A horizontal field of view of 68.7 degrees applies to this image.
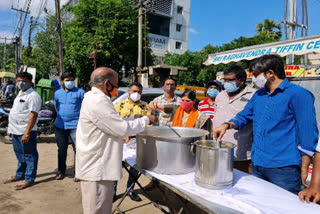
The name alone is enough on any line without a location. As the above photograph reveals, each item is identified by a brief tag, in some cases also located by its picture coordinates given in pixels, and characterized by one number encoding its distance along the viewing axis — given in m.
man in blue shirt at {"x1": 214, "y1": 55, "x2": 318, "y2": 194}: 1.69
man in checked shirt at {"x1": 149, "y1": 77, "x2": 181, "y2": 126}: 3.23
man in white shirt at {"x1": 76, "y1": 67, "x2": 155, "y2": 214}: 1.92
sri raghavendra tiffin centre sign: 5.11
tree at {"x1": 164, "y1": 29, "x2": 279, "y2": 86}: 22.44
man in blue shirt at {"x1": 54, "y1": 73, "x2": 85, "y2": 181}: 4.09
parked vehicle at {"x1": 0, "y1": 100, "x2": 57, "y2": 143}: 6.68
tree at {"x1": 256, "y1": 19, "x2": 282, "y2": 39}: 28.14
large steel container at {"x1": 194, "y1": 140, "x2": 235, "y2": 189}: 1.57
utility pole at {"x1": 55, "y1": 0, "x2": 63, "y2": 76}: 12.01
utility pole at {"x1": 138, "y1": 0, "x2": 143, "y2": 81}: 12.27
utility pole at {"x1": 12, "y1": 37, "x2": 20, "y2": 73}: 23.02
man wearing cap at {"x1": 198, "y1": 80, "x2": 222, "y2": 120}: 4.09
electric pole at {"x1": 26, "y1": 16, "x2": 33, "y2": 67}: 19.36
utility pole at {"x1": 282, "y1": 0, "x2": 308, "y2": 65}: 7.45
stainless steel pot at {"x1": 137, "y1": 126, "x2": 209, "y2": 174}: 1.81
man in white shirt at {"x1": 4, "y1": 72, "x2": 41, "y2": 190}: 3.68
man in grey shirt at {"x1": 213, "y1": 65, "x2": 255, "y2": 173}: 2.46
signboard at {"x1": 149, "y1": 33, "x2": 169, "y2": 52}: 31.14
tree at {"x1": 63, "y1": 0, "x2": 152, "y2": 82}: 15.73
